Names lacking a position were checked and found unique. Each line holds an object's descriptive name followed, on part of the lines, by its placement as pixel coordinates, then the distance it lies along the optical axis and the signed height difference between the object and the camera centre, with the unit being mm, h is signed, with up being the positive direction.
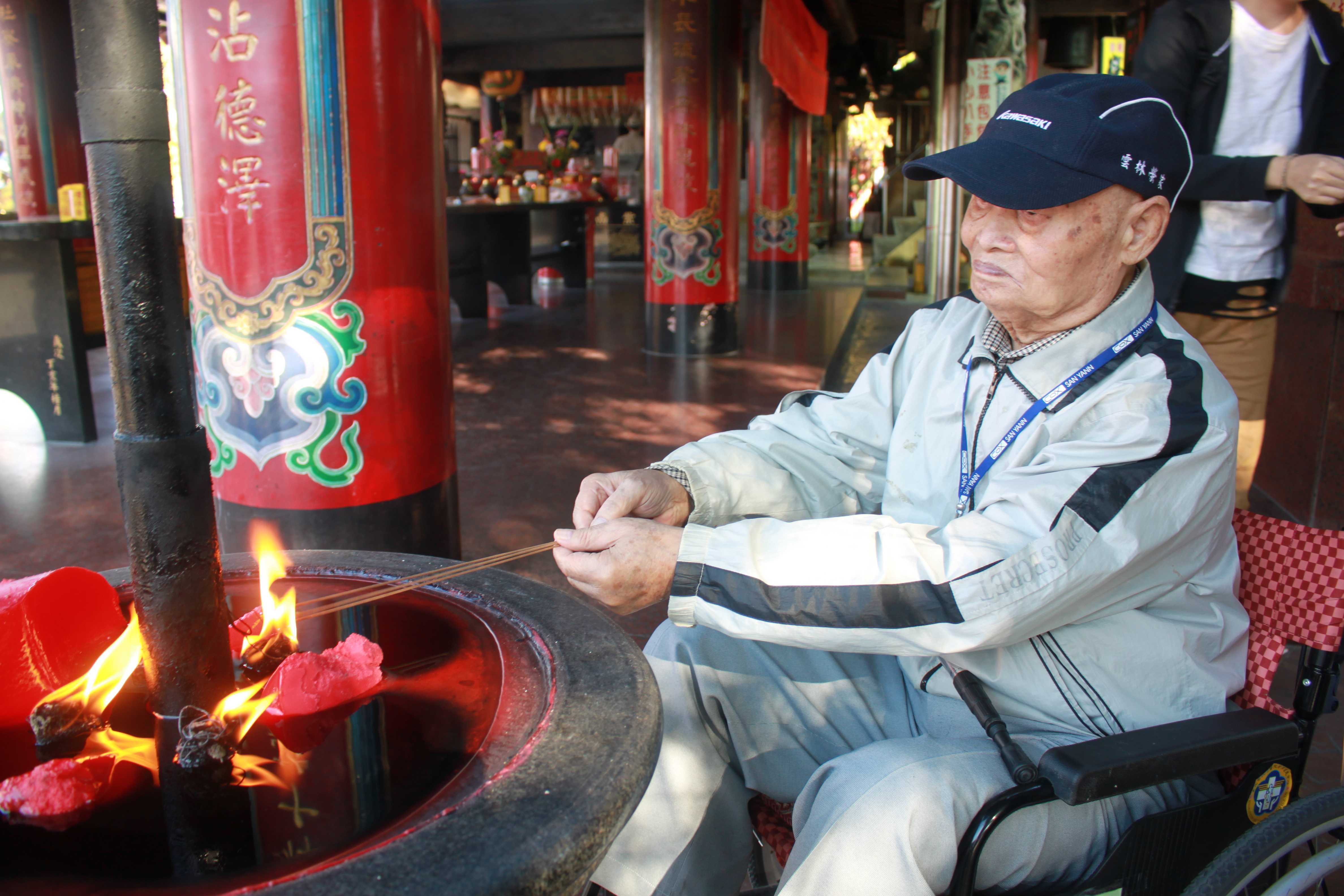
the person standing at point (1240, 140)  2084 +206
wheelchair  952 -530
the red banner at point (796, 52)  7043 +1545
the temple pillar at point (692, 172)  6465 +496
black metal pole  835 -119
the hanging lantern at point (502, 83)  14977 +2506
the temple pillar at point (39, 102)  6879 +1102
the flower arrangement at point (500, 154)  11133 +1074
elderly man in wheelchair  1022 -372
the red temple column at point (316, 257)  1999 -4
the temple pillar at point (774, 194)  11102 +585
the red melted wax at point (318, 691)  1005 -454
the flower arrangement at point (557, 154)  12117 +1162
